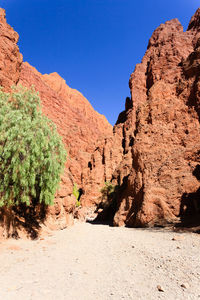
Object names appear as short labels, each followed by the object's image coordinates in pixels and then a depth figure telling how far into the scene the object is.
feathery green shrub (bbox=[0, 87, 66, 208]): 7.39
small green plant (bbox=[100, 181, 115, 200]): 27.85
